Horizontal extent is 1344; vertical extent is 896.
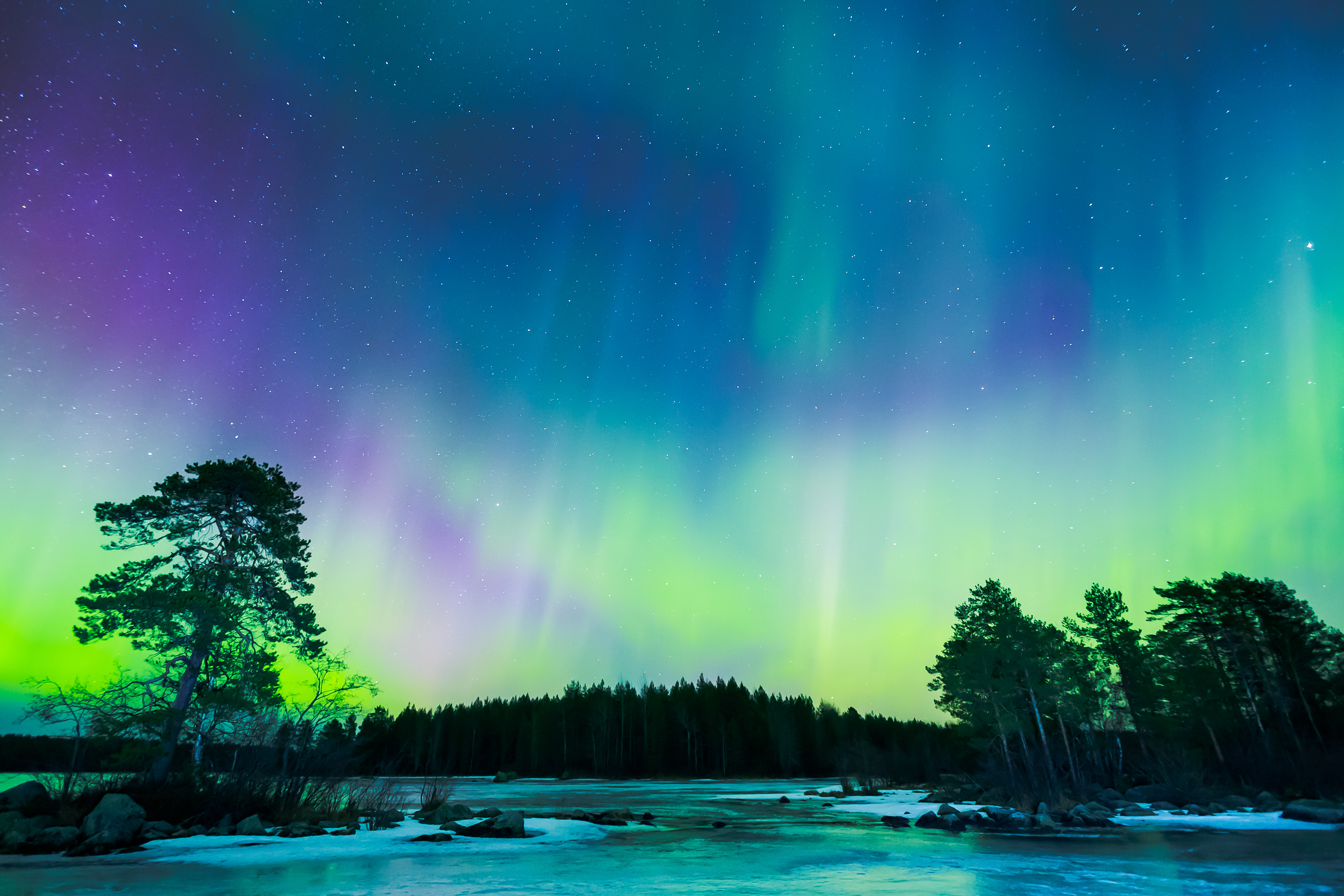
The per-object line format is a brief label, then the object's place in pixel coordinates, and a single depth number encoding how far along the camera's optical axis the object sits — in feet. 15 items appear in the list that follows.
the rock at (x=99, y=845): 45.50
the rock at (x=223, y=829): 58.54
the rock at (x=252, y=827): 59.00
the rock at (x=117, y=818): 51.29
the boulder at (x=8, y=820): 50.42
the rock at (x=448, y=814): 71.51
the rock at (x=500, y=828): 63.98
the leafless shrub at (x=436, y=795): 86.99
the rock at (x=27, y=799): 56.95
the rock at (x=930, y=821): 78.07
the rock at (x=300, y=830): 59.47
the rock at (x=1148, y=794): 105.40
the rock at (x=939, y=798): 122.93
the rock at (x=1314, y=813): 70.74
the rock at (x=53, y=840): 47.75
